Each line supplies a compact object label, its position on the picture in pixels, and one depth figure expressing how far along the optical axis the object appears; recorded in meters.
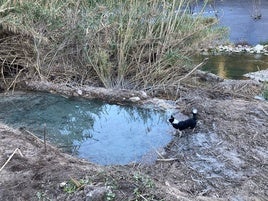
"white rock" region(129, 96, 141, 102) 3.98
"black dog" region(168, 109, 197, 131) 3.06
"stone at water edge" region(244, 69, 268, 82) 5.29
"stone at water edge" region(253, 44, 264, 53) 7.75
